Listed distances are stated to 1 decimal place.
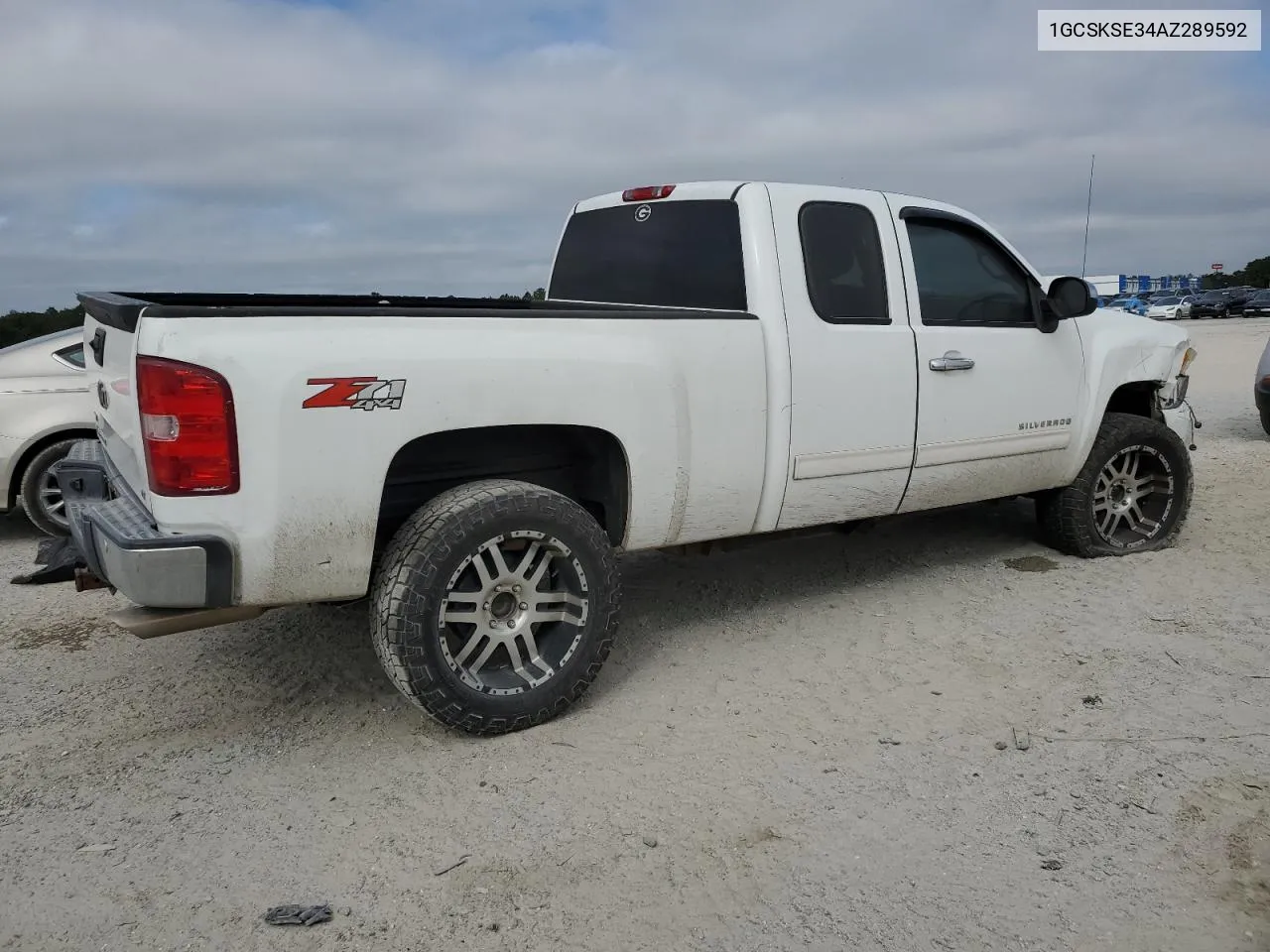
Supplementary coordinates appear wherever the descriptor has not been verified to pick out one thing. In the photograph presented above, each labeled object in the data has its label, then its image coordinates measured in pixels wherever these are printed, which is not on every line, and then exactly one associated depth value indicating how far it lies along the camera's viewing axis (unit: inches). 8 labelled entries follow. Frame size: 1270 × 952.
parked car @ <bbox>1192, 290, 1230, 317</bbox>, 1872.5
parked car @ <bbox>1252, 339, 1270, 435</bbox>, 386.6
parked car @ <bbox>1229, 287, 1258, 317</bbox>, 1881.2
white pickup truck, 125.8
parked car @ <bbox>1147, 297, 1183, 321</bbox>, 1850.3
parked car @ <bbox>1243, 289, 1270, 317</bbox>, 1852.9
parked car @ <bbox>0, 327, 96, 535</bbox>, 268.4
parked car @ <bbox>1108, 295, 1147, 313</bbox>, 1721.2
